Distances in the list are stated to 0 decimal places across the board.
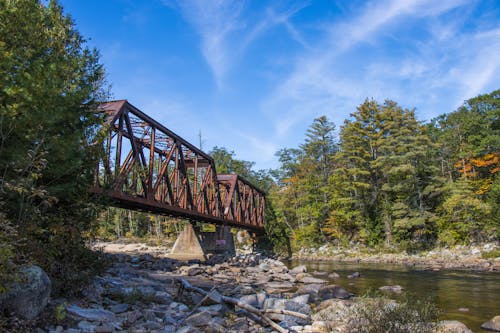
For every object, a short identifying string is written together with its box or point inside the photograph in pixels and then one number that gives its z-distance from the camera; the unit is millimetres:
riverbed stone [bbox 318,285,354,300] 14684
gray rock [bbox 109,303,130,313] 8340
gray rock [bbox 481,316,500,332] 9750
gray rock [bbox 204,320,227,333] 7824
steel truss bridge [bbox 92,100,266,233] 14930
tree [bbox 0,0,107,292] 7238
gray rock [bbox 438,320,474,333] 8436
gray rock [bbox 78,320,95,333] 6662
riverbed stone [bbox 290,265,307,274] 23269
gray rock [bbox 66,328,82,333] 6418
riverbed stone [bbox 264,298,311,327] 9414
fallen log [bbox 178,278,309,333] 8469
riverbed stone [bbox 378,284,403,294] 16439
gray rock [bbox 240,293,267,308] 11008
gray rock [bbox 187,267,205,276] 17116
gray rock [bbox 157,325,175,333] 7352
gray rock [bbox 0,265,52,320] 6223
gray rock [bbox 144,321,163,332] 7456
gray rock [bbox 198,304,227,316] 9076
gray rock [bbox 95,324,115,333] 6695
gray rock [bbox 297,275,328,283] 18734
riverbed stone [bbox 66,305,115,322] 7336
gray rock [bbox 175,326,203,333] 7257
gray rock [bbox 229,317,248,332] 8353
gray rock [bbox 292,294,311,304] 12570
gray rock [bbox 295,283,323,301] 14625
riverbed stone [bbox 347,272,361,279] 22494
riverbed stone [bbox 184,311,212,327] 8164
